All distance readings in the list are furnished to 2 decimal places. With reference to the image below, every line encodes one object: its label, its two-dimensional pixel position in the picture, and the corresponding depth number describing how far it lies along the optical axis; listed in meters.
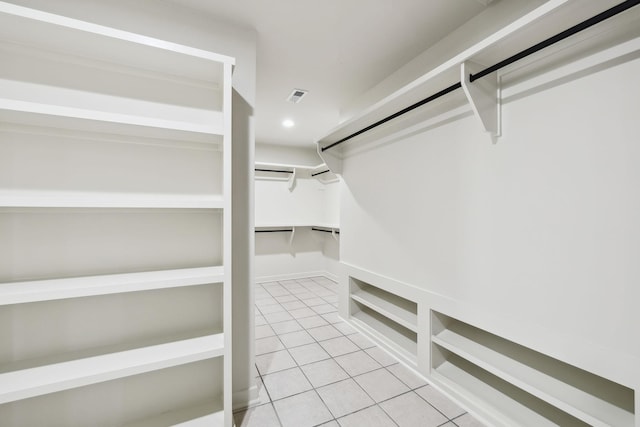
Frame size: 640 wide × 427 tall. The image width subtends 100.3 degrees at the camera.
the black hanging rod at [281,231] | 4.89
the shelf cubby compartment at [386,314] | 2.28
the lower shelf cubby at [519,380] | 1.21
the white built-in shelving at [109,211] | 1.22
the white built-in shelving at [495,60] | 1.07
